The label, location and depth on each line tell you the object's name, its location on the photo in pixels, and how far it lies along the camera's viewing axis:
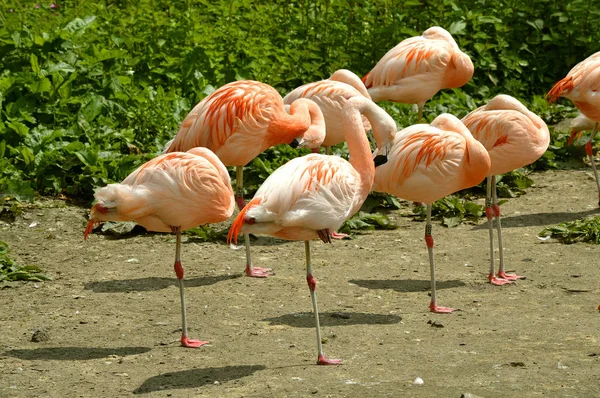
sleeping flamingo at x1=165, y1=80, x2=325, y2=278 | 13.07
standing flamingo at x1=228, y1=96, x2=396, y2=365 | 9.57
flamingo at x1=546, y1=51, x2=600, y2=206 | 15.87
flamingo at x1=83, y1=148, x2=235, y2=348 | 10.05
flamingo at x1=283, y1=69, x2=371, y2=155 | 15.00
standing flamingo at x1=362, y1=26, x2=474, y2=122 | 16.56
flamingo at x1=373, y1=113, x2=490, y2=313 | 11.66
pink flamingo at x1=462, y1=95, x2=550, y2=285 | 13.02
